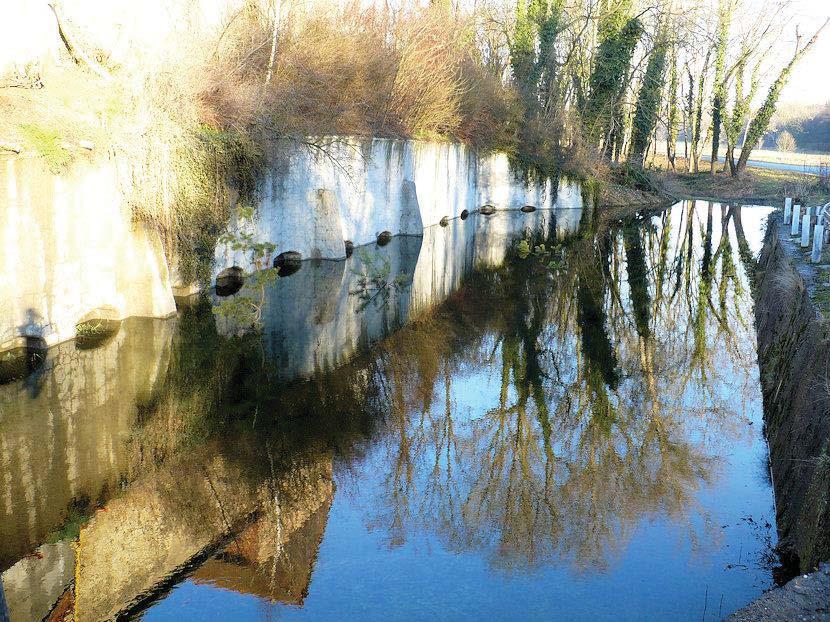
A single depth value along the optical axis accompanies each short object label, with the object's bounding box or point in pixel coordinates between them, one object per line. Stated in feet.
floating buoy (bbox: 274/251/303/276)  69.31
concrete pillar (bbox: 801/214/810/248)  63.78
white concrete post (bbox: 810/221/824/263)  54.54
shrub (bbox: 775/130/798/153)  220.84
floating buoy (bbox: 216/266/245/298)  59.41
